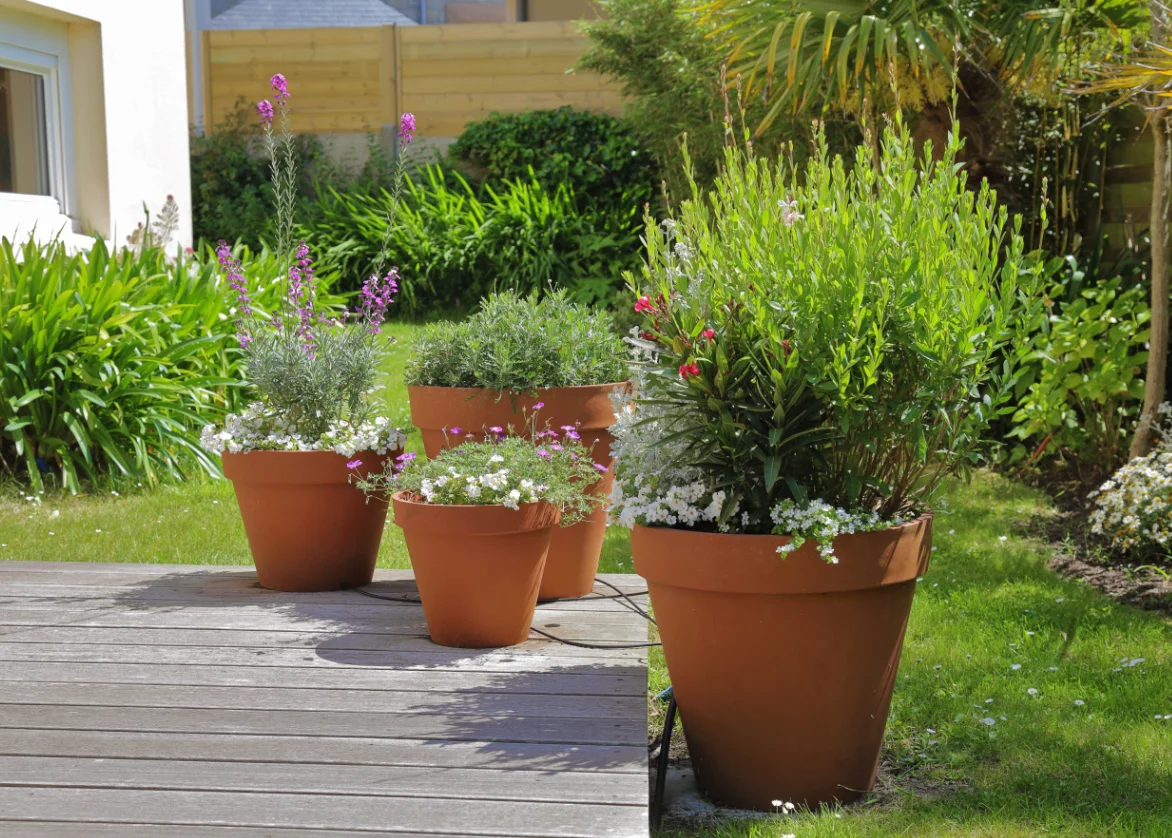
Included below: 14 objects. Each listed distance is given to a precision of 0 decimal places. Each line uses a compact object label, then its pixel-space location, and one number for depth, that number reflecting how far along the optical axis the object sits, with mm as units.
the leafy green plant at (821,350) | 2436
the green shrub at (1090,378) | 5566
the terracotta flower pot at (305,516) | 3502
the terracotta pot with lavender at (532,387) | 3527
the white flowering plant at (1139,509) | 4422
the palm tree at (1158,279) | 4871
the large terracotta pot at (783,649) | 2471
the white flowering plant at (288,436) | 3529
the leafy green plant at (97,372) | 5578
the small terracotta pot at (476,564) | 2953
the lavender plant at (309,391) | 3566
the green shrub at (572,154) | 10672
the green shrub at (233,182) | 11148
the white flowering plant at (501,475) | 2969
